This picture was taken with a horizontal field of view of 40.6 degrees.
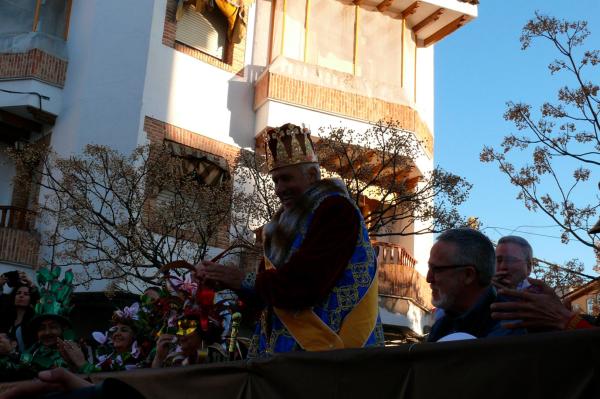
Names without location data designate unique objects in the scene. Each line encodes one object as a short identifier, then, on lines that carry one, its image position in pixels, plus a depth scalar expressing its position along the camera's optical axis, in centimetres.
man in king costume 359
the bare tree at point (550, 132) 1155
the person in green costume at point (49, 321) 590
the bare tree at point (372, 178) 1395
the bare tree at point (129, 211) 1311
